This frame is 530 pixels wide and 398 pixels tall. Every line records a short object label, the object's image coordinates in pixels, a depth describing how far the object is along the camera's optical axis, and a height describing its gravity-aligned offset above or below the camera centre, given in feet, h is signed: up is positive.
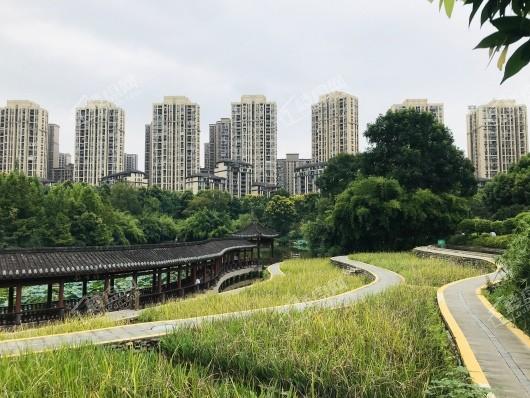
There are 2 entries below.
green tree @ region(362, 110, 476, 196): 107.14 +17.59
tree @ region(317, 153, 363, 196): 143.54 +15.70
